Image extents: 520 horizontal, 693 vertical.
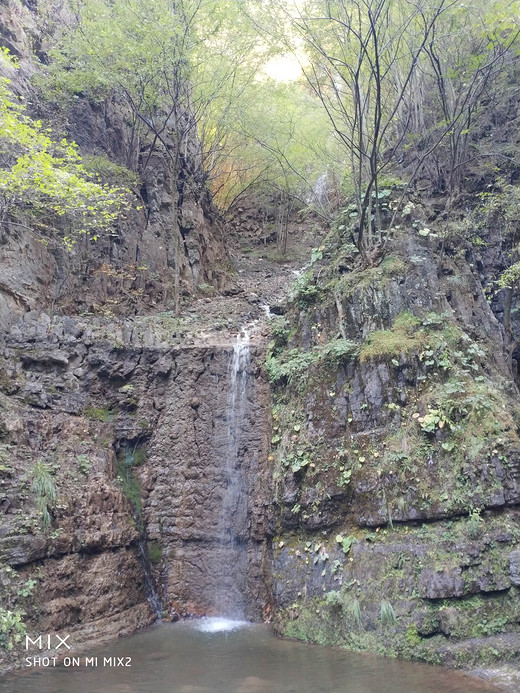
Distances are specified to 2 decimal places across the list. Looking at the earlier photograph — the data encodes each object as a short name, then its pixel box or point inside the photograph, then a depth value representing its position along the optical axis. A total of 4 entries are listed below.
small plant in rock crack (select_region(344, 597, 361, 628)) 7.57
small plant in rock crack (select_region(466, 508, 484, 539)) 7.53
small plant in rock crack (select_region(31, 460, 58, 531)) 8.41
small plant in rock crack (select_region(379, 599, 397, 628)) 7.31
